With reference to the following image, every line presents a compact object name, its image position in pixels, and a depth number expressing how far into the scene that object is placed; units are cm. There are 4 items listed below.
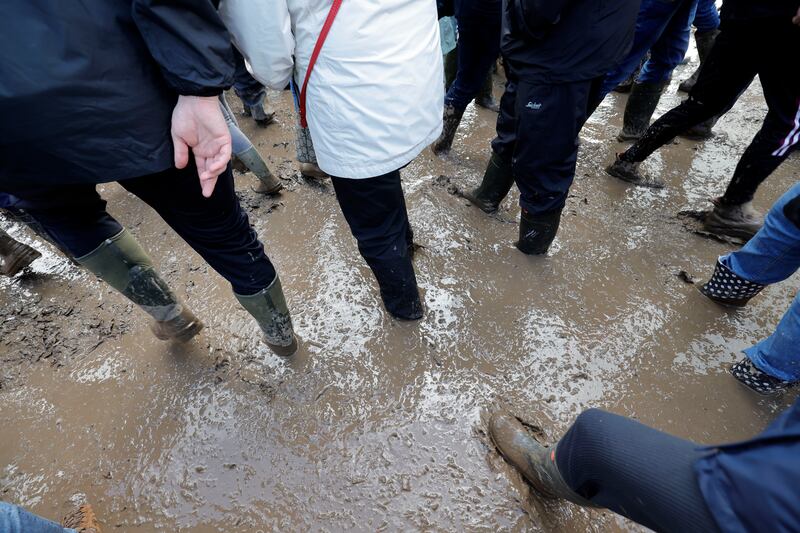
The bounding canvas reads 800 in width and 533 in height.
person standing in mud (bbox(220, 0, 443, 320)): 102
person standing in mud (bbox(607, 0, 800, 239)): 178
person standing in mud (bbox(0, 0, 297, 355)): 79
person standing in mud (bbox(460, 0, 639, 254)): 144
